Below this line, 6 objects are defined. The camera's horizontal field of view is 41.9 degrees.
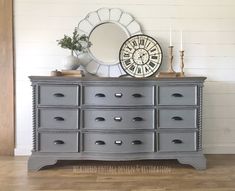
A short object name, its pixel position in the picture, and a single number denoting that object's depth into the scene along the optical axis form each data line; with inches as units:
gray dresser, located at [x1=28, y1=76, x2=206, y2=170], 108.1
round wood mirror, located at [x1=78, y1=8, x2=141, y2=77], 127.4
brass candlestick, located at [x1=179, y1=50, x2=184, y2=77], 121.4
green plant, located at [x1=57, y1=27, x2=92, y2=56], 118.9
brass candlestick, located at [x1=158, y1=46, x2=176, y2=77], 117.3
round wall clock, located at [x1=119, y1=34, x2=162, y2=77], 125.6
